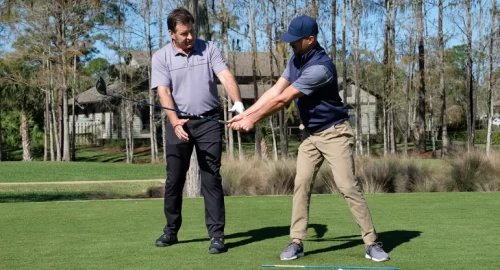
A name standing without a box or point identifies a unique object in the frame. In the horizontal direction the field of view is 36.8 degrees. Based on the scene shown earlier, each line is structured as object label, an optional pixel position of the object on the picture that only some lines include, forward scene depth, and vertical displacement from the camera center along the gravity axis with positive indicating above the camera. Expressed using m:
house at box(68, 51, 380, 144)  46.69 +1.10
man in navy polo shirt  5.80 -0.04
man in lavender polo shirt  6.48 +0.22
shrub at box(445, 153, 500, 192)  14.14 -1.17
